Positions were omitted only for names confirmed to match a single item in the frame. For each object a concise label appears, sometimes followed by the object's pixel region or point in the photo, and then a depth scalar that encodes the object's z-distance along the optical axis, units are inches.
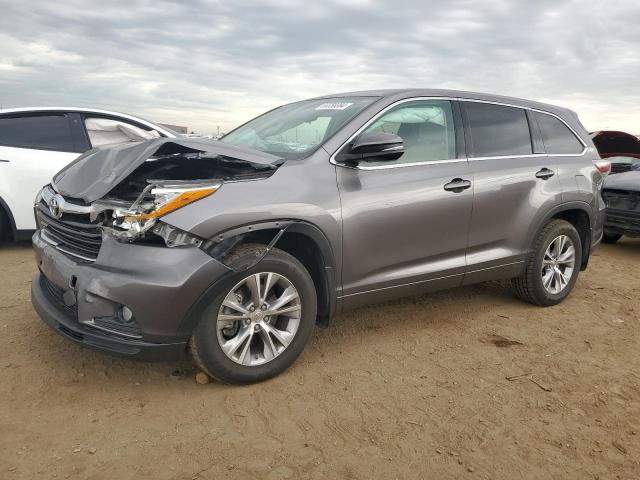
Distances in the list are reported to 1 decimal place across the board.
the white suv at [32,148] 231.1
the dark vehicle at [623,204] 273.7
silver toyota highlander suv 108.0
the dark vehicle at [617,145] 396.9
